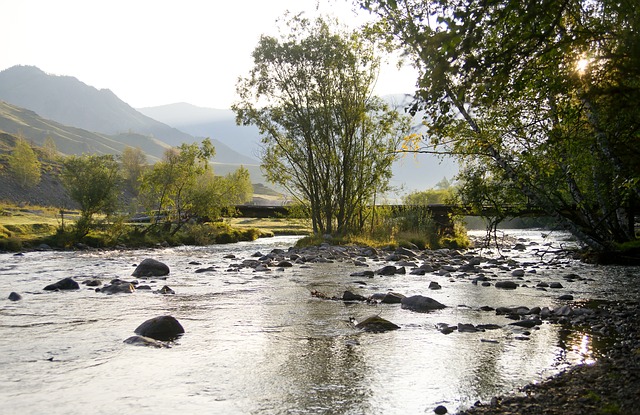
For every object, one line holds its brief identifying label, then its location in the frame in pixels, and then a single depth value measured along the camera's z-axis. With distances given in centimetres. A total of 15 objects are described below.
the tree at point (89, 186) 3069
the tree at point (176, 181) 3625
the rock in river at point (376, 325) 832
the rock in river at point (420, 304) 1036
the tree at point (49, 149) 15525
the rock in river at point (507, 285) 1334
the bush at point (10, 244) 2802
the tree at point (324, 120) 2969
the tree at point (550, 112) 484
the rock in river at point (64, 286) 1331
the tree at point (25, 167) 10844
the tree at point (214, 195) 3731
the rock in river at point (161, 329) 798
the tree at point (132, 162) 14311
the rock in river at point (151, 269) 1703
